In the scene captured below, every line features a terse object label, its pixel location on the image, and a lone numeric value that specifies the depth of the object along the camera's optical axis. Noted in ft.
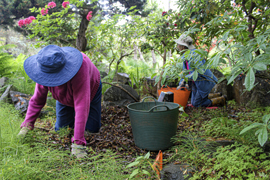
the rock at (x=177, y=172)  4.97
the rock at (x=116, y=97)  12.05
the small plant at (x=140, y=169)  4.01
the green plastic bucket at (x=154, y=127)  6.71
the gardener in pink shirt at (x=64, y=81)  5.19
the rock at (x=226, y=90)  13.26
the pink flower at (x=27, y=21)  12.29
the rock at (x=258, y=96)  10.91
